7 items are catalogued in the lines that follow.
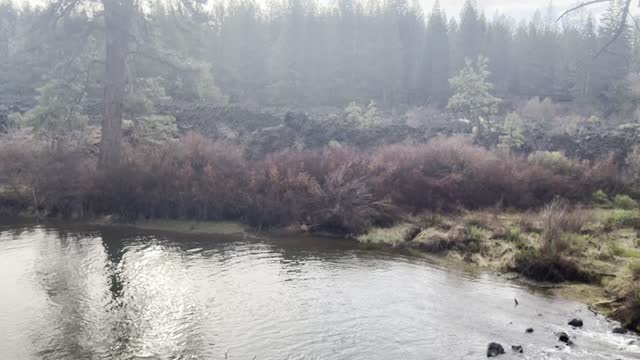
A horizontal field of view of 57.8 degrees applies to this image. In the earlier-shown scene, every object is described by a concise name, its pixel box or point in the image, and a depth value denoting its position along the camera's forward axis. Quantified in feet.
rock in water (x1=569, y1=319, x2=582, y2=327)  40.81
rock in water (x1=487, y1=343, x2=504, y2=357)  35.39
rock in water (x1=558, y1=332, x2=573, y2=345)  37.52
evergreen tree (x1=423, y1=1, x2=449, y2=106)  241.96
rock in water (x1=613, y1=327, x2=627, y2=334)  39.60
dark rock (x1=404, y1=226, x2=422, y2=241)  67.62
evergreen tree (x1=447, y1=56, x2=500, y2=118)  141.49
